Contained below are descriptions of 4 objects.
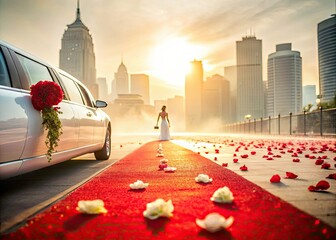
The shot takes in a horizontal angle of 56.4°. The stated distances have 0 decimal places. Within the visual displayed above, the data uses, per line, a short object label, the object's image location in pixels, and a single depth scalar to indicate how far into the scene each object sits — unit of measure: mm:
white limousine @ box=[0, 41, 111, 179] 3129
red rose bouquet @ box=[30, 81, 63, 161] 3662
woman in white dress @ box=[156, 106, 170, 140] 19359
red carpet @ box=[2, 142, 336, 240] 2072
